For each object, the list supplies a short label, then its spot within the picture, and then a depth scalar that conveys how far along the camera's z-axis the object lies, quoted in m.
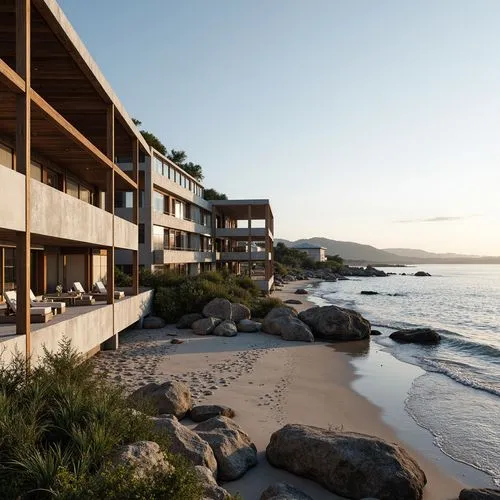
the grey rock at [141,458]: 5.80
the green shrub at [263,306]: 29.66
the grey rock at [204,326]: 23.39
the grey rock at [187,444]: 7.78
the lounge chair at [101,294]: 19.08
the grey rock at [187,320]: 24.94
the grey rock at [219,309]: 25.83
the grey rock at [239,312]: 26.47
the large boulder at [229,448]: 8.41
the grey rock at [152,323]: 24.44
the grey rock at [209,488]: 6.47
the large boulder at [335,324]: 24.92
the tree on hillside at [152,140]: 54.22
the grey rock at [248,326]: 24.78
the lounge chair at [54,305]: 14.03
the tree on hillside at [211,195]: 78.56
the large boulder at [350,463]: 8.02
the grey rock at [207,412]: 11.12
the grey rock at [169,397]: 10.94
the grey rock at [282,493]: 7.29
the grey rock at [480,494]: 7.99
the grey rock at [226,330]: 23.33
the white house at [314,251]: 139.25
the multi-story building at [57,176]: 9.58
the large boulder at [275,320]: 24.42
